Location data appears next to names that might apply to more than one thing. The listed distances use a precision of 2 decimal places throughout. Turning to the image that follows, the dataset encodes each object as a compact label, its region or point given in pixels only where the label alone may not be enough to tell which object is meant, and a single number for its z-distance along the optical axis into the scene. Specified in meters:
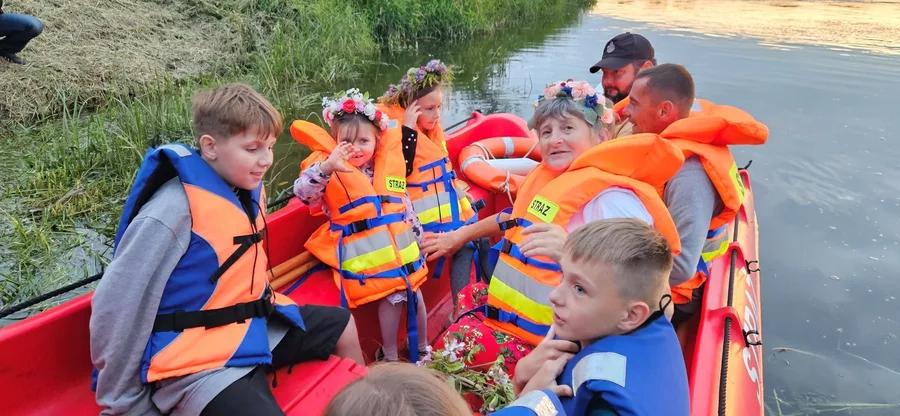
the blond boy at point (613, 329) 1.26
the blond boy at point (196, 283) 1.55
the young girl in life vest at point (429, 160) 3.01
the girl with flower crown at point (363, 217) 2.51
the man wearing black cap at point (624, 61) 3.40
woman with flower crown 1.92
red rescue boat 1.76
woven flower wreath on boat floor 1.81
